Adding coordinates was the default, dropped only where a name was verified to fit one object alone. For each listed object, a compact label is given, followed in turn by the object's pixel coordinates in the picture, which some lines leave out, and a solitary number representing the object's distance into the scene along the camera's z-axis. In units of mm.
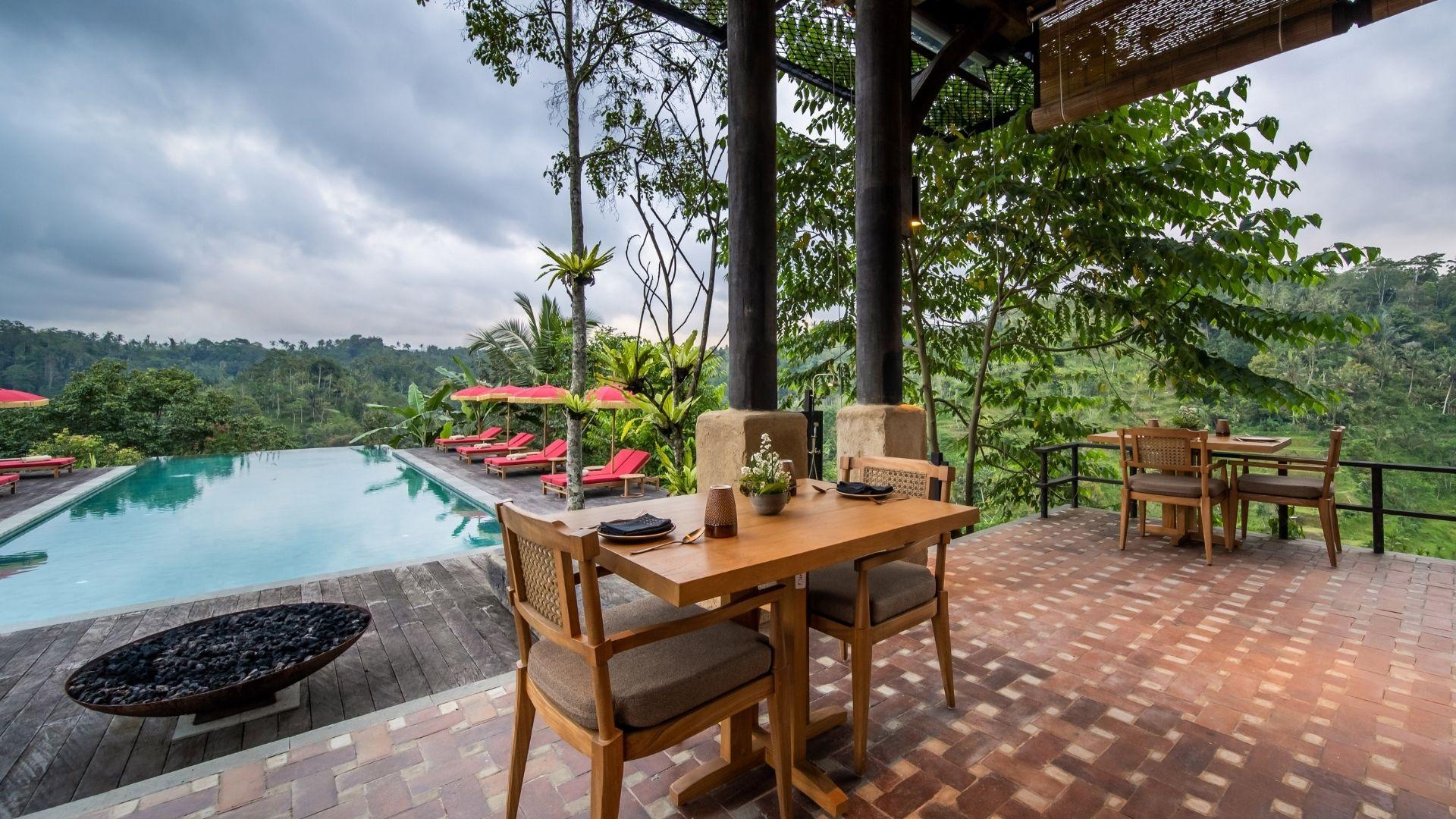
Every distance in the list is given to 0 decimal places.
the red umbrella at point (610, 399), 8055
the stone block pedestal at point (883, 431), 3145
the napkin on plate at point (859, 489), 2062
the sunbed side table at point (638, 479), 8219
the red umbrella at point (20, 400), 8375
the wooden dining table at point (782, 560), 1255
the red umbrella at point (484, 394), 10359
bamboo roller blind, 2344
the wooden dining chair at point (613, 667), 1157
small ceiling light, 3514
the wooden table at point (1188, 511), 3744
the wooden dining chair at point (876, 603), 1684
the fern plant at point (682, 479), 5145
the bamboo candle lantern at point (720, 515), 1545
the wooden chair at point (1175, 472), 3771
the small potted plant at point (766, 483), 1819
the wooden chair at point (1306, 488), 3598
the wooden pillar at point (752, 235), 2807
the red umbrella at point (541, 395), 9152
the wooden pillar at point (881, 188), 3299
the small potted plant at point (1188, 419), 4129
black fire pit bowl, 1922
